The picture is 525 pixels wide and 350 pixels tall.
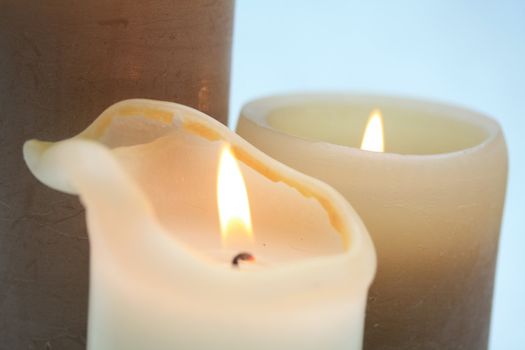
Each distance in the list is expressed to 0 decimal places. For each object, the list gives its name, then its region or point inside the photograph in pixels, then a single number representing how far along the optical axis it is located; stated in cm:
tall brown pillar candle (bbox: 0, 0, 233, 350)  48
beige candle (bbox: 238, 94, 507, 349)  48
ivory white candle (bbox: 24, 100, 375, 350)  40
